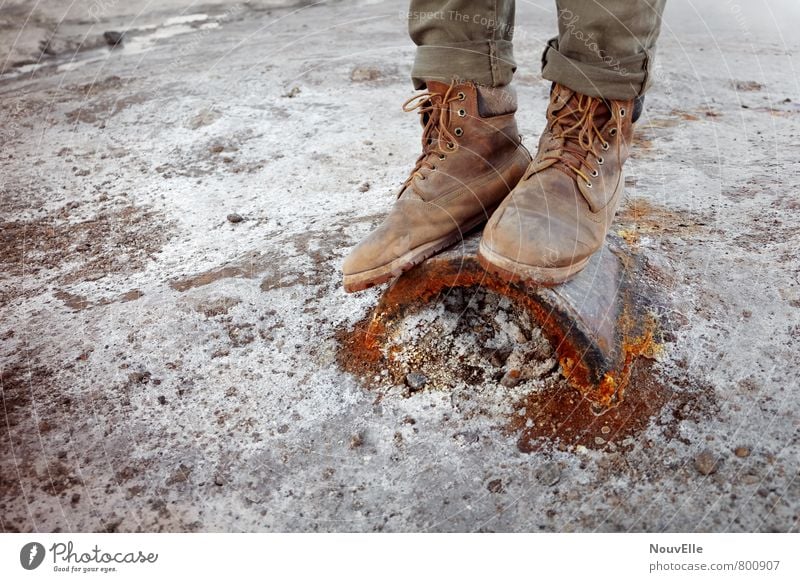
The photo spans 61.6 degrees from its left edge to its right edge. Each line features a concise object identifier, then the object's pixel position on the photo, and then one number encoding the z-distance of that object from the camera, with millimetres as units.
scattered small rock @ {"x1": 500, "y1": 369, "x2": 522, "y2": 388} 1621
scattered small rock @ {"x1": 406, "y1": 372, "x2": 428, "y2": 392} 1656
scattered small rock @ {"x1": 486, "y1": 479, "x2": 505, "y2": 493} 1396
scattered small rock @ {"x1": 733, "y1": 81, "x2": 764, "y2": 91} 3764
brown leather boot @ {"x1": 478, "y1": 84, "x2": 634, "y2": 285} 1517
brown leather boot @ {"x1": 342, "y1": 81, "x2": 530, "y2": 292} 1648
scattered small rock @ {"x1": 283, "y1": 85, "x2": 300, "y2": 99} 3594
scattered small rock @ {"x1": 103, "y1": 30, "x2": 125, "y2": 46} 4898
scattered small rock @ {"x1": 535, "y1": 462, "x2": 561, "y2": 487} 1395
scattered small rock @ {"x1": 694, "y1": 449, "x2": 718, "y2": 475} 1359
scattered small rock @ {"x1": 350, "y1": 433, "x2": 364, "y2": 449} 1527
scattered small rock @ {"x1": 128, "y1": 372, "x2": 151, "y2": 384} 1739
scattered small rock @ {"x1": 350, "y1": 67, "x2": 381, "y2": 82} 3816
